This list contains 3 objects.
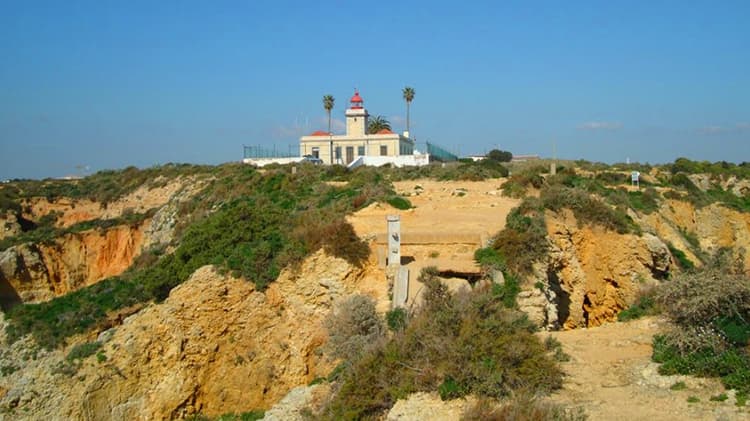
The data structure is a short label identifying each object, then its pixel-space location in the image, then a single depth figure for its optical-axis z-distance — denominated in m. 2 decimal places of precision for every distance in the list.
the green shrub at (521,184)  24.34
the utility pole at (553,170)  32.00
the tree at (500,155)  63.22
